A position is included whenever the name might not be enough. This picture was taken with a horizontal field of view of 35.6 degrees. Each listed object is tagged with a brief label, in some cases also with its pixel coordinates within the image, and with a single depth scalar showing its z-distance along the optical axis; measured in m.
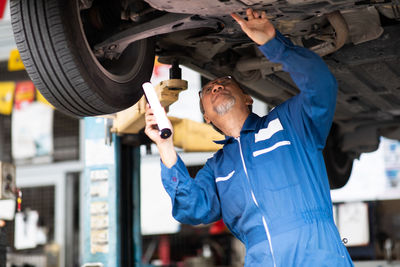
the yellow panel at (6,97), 7.43
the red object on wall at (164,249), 8.00
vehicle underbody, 2.26
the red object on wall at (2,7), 8.08
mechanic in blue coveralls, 2.07
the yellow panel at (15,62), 6.47
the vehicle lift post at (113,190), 3.32
